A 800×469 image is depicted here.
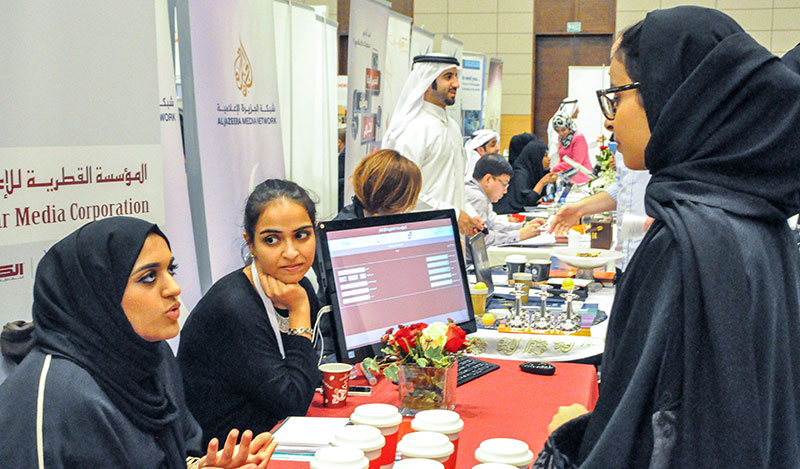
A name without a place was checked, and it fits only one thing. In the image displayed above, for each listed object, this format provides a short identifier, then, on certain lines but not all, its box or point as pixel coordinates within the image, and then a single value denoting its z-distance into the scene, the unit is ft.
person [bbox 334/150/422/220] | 10.12
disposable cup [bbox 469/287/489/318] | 9.83
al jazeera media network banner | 10.80
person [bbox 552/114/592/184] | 30.55
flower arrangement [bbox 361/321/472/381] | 5.99
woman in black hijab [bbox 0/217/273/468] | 4.69
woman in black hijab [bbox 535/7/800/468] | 3.77
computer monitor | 6.92
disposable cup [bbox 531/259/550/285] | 11.85
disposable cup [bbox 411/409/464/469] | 4.89
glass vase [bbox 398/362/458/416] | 6.08
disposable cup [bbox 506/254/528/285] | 12.07
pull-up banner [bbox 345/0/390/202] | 16.85
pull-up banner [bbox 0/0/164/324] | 6.79
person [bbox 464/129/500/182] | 25.13
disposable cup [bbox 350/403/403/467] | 4.96
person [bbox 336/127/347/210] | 20.96
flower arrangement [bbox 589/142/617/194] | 18.15
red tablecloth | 6.03
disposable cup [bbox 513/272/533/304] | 10.84
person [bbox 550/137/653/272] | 12.25
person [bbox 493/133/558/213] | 23.76
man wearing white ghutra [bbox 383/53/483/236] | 17.33
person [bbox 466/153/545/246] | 17.72
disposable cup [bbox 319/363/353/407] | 6.64
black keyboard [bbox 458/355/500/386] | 7.48
